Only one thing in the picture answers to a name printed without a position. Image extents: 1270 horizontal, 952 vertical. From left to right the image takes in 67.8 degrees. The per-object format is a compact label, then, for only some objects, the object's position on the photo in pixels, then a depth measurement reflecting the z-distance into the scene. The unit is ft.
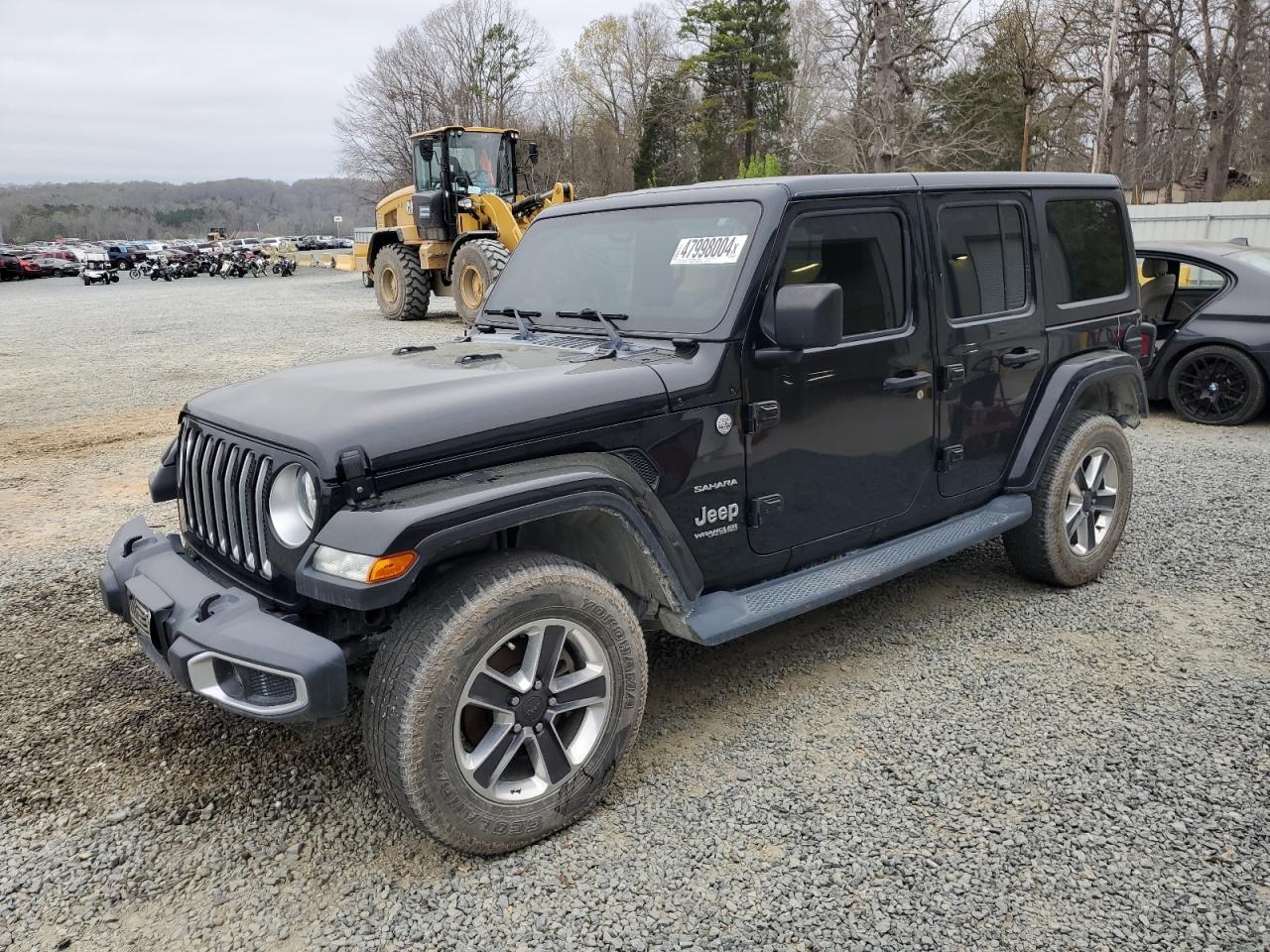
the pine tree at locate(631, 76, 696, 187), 175.22
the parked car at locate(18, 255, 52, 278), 146.51
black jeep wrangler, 8.55
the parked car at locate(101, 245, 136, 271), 166.40
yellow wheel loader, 51.75
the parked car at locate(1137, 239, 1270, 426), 25.75
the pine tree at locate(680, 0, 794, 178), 163.22
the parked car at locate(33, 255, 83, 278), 155.05
